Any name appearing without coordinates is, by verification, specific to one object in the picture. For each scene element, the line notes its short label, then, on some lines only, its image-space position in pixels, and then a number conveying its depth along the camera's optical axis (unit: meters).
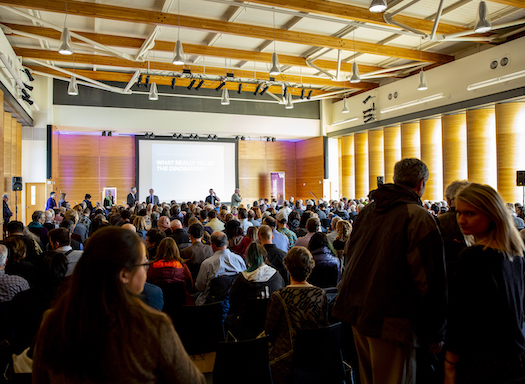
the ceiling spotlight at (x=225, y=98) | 13.11
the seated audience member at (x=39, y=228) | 6.20
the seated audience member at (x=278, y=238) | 5.69
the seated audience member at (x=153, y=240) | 4.98
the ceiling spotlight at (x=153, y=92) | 12.25
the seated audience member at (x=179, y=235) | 5.87
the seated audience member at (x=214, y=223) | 7.25
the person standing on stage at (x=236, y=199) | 15.22
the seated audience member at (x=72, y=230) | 5.66
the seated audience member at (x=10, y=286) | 3.20
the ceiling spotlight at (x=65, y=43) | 7.11
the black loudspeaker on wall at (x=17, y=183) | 11.36
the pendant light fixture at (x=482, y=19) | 6.88
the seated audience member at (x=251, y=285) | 3.37
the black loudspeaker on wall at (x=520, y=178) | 10.13
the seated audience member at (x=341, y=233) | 5.01
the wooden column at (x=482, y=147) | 12.30
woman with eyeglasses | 1.08
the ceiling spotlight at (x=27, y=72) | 12.80
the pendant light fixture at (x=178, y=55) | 8.23
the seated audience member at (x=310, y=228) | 5.23
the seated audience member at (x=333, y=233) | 5.76
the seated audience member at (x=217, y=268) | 4.01
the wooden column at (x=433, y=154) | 14.23
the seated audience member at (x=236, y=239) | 5.28
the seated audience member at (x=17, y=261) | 3.91
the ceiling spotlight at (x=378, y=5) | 6.28
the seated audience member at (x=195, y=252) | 4.81
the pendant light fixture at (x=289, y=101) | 13.95
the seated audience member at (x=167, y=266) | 3.88
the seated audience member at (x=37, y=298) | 2.50
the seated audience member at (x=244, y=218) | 7.44
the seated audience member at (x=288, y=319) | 2.49
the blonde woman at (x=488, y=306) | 1.67
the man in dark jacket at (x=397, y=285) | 1.92
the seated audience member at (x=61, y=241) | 4.15
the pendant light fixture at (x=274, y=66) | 9.14
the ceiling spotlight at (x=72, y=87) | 10.61
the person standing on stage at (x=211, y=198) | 15.63
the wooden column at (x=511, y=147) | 11.30
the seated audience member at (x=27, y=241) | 5.12
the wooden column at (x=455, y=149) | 13.27
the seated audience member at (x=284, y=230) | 6.17
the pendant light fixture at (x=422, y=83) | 11.61
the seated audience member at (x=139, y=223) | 6.57
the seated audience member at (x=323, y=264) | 4.08
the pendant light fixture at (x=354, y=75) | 10.28
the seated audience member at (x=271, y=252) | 4.42
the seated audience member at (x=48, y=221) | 6.86
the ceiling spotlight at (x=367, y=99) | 17.00
